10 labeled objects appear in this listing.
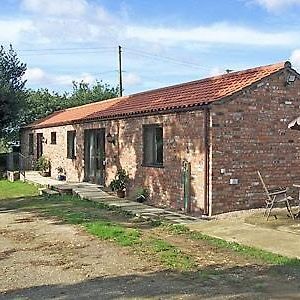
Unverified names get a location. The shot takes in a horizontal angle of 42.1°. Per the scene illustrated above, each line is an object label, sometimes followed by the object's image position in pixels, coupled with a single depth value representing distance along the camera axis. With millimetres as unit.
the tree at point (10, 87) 20992
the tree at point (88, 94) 32032
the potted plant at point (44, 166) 20011
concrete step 14207
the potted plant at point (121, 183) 12884
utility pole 33237
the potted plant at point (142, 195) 11873
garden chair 8924
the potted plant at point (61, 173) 18132
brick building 9816
